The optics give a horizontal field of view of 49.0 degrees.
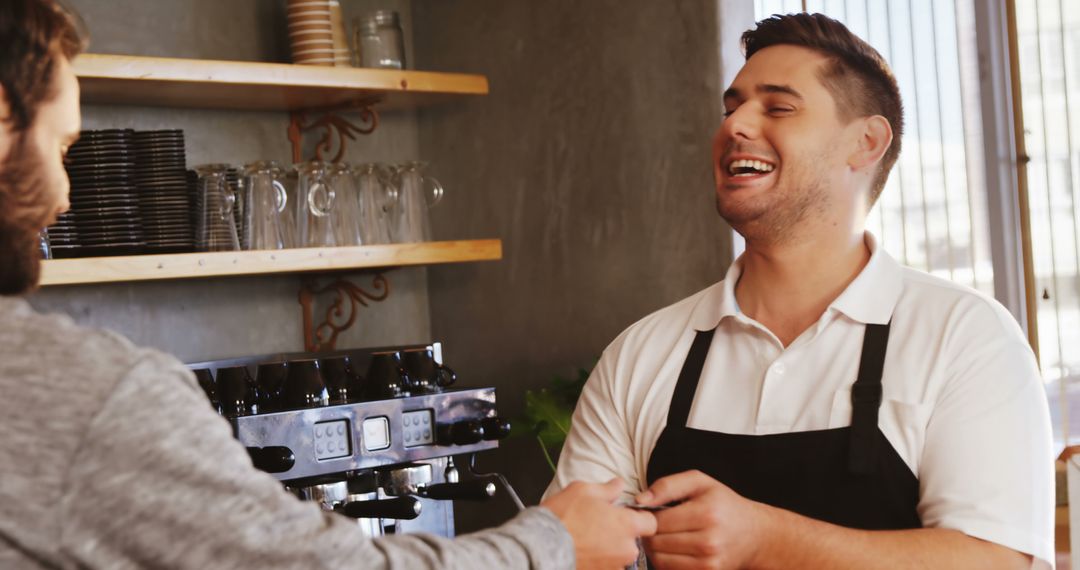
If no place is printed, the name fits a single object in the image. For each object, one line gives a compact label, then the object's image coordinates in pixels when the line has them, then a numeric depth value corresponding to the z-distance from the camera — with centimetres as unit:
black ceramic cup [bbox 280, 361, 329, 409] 246
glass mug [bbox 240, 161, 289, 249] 271
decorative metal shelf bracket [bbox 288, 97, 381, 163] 312
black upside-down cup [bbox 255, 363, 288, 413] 249
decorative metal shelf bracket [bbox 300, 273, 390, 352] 322
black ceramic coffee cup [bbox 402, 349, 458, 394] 262
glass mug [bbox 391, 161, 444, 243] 293
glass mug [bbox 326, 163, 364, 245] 282
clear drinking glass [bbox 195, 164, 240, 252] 264
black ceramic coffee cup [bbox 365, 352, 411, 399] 256
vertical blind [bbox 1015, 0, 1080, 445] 256
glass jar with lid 298
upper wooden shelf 252
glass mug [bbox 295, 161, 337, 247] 278
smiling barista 142
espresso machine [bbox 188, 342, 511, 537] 231
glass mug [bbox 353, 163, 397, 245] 288
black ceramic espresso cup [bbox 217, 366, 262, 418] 244
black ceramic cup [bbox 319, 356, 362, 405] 254
